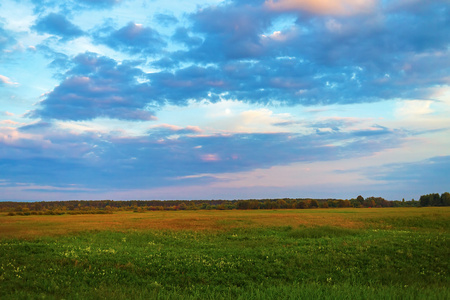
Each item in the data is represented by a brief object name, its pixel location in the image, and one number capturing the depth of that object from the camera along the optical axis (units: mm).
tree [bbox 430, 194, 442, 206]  133338
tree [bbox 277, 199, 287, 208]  154250
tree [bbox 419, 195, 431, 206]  139700
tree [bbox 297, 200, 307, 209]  148900
